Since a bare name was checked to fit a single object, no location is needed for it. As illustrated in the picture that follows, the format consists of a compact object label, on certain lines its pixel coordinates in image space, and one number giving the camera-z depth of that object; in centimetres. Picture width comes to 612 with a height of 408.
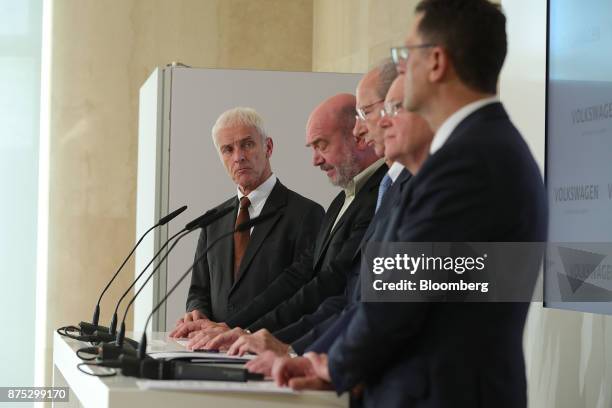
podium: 460
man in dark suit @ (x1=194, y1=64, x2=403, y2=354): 666
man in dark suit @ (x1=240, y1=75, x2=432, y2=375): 519
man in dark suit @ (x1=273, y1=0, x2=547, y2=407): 430
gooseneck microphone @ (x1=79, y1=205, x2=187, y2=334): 756
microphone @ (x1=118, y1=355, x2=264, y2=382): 492
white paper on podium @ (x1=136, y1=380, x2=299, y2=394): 463
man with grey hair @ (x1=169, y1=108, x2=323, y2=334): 930
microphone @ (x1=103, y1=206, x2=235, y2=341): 655
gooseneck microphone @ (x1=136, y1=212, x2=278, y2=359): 514
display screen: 643
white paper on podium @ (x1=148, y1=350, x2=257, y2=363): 560
